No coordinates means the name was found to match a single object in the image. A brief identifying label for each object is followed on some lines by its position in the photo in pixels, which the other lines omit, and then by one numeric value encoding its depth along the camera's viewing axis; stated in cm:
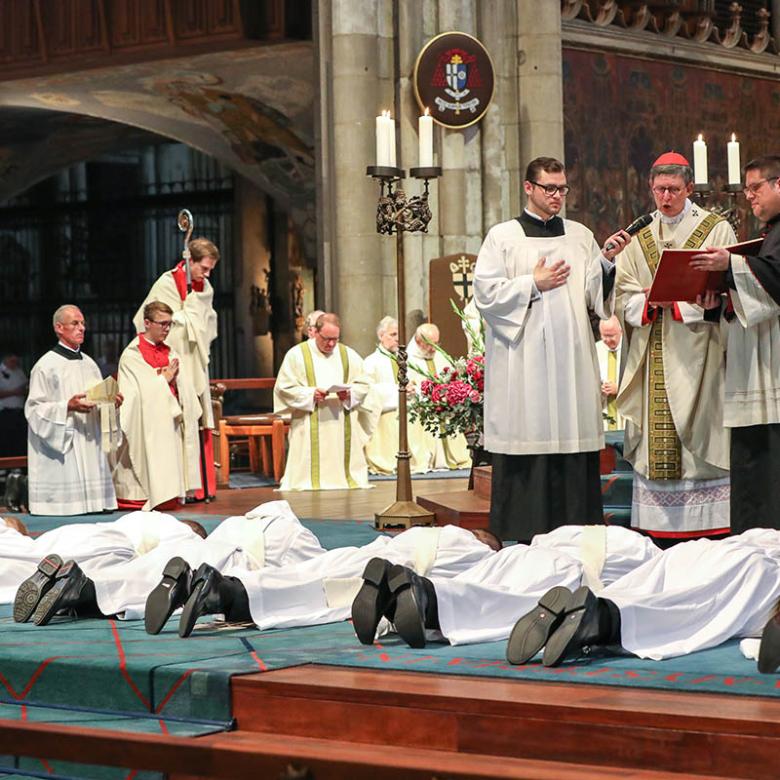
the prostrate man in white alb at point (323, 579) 893
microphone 1136
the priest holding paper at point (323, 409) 1977
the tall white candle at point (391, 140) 1369
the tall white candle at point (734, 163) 1598
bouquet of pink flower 1501
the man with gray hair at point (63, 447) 1744
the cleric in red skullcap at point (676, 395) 1197
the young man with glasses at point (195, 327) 1820
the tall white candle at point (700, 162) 1521
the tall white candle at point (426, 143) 1380
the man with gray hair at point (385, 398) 2190
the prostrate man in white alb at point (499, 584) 813
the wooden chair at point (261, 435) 2143
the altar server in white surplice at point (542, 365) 1180
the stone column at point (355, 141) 2283
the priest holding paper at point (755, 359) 1083
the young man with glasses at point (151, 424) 1763
